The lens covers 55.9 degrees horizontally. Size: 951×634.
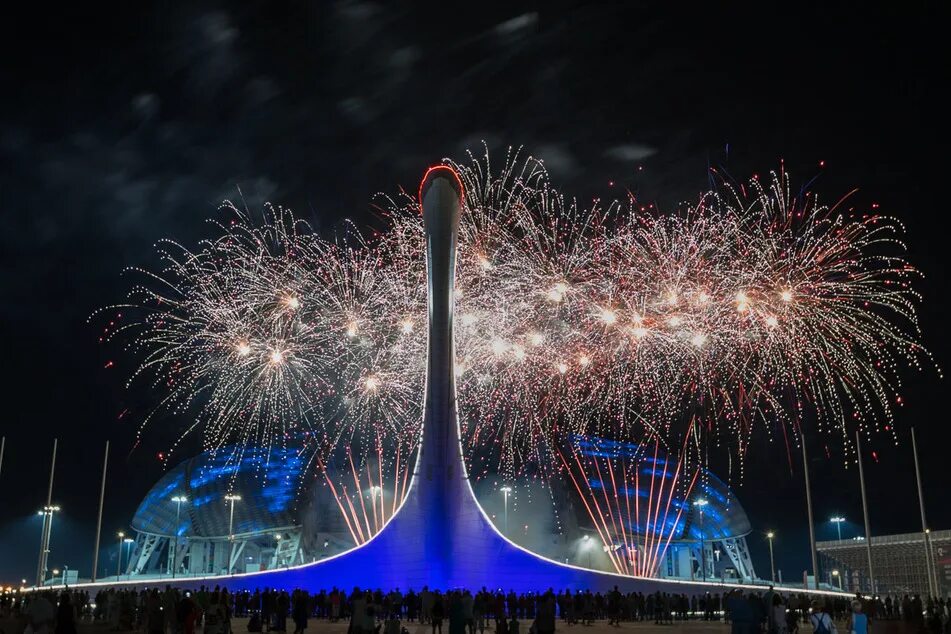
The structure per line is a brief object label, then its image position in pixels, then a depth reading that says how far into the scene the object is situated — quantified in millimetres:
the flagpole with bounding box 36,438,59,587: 47094
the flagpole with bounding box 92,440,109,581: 48944
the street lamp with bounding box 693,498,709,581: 67238
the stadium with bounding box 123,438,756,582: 66250
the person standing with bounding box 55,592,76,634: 14312
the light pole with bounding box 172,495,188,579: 67206
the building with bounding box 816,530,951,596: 56219
